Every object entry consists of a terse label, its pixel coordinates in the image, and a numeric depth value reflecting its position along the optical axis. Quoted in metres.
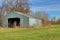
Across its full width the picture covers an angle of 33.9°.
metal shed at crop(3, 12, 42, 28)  23.69
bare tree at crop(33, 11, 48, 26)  37.90
